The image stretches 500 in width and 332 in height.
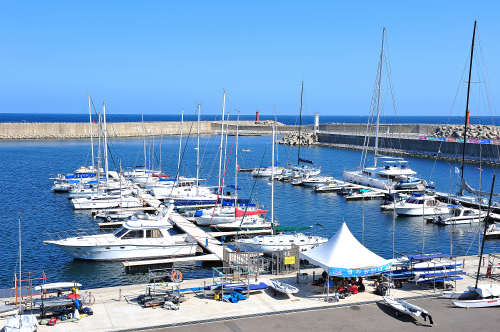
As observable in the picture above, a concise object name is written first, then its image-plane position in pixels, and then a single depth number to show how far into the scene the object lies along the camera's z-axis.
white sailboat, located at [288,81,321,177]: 60.75
